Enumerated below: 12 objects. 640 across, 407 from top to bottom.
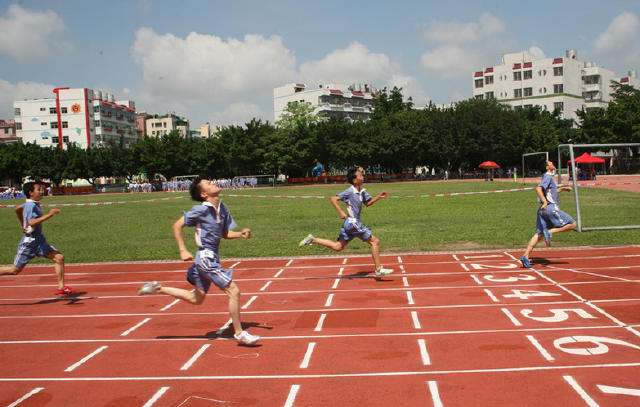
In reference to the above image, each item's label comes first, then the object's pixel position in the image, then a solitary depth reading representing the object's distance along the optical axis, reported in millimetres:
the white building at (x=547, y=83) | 97562
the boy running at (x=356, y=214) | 9859
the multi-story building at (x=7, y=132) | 120000
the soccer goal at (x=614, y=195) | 16842
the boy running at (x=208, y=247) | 6543
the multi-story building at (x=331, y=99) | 116375
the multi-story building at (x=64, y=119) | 105875
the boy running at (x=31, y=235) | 9242
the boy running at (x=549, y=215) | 10781
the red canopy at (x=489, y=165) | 61512
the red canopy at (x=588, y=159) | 45656
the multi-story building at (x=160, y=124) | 152625
